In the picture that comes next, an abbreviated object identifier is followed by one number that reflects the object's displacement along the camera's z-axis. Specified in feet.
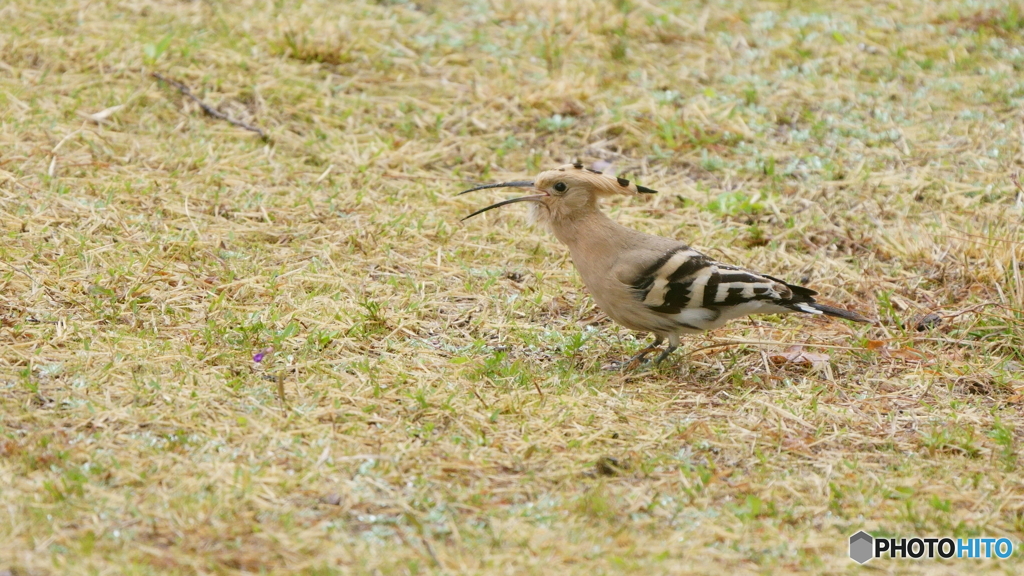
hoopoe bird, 26.96
